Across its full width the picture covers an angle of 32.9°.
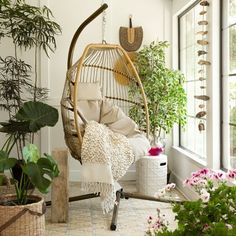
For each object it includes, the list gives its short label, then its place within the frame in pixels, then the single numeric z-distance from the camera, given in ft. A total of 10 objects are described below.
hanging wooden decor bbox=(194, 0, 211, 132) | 11.31
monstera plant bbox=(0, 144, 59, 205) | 8.75
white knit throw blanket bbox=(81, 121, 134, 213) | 10.52
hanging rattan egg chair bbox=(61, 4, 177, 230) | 11.11
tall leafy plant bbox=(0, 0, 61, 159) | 13.60
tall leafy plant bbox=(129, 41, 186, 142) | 13.93
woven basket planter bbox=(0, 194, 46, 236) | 8.87
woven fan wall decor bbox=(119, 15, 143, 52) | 15.66
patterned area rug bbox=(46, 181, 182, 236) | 10.11
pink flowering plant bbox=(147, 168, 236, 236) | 3.01
